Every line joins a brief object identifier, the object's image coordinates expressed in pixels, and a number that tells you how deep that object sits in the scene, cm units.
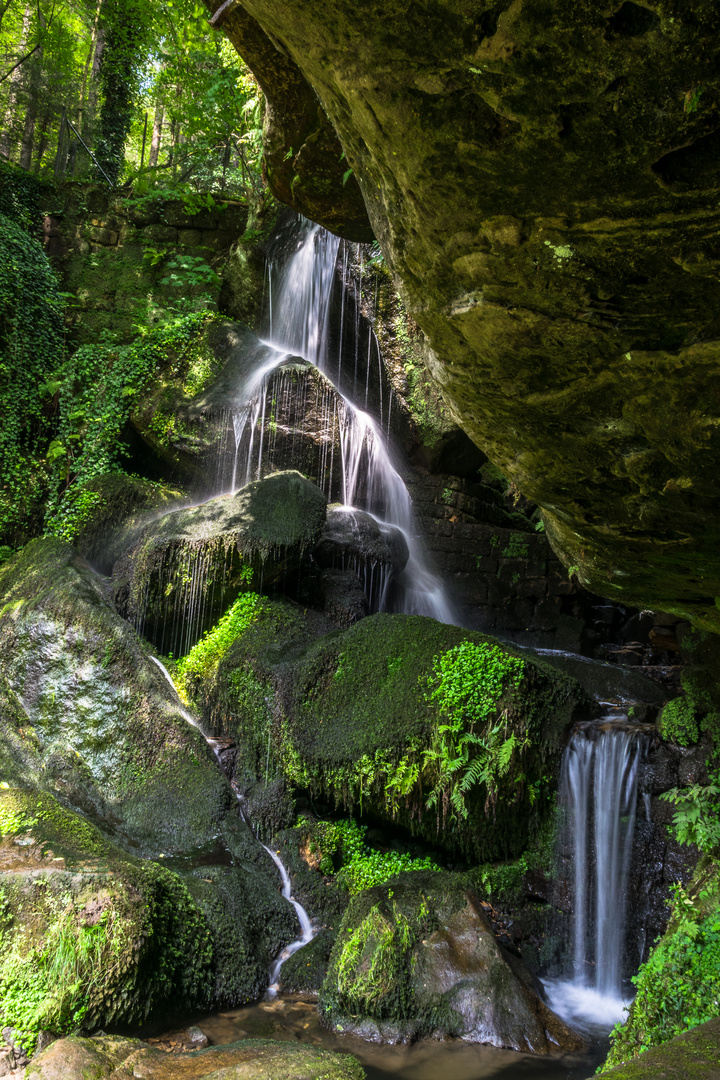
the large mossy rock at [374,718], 610
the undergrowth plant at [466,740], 586
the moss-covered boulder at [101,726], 604
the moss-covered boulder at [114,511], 943
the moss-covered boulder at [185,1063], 324
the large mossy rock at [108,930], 398
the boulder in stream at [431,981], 459
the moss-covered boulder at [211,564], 806
